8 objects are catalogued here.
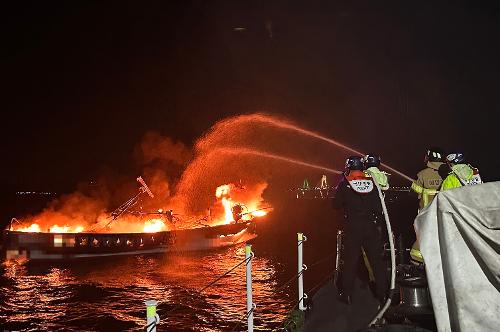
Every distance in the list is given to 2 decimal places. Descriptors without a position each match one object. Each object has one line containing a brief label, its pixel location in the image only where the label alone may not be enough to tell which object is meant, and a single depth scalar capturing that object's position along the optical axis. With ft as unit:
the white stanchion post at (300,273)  23.42
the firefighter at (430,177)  23.90
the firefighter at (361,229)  22.90
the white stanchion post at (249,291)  19.62
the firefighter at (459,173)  21.37
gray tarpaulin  10.67
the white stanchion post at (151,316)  12.05
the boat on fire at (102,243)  69.87
